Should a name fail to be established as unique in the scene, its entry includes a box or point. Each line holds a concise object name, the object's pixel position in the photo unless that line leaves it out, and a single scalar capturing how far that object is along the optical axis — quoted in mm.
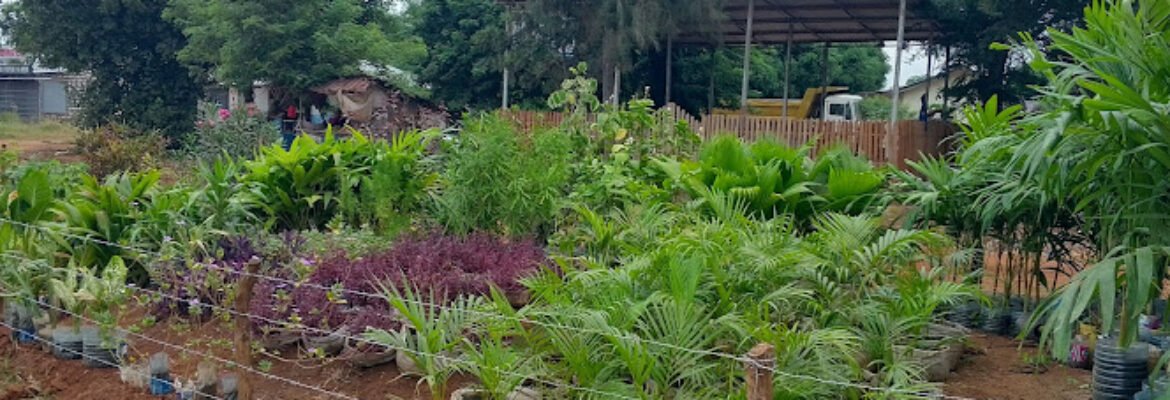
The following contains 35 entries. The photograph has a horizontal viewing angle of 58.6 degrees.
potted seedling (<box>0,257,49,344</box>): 5516
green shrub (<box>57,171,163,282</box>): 5953
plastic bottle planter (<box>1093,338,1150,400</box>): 4164
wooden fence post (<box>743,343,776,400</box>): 2797
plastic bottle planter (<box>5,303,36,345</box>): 5566
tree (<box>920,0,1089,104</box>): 17078
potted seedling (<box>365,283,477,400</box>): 3762
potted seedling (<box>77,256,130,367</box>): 5004
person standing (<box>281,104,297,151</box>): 21672
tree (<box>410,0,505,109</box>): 22391
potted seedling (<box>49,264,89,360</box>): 5234
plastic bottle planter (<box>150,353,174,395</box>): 4504
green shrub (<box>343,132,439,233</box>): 6910
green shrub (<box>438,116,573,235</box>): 6473
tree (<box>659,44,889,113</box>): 23875
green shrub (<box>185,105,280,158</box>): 12367
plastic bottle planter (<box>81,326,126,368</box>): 5031
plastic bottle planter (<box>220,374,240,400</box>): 4234
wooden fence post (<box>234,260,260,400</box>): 3971
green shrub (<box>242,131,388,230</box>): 7281
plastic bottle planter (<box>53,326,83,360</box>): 5234
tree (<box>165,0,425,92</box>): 20953
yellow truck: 23203
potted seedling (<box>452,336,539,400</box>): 3631
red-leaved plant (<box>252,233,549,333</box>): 4781
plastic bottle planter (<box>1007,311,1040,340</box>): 5492
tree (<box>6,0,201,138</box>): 23172
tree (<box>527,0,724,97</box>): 18219
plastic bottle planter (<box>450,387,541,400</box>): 3770
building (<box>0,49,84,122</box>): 36375
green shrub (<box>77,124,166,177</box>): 14422
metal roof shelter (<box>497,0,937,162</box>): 17656
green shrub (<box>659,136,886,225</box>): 6154
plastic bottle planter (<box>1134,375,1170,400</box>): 3775
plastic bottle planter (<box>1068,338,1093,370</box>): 4918
